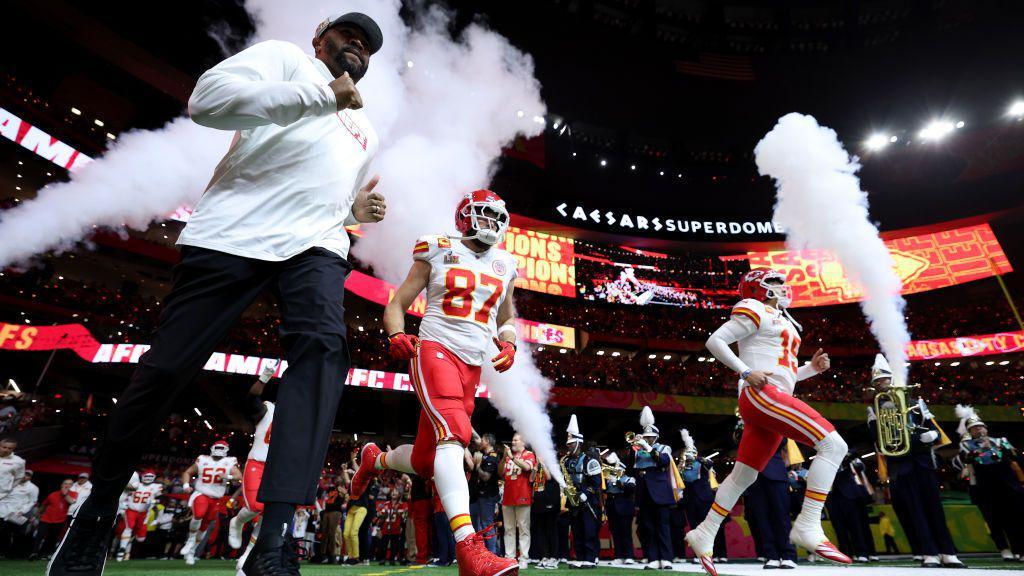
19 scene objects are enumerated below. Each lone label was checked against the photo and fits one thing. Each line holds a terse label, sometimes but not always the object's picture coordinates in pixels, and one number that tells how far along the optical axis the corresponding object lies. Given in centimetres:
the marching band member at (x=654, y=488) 780
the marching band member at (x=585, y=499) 850
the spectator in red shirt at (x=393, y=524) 1299
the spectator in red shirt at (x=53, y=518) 1001
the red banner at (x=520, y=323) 2259
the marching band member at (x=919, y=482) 636
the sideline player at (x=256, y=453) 650
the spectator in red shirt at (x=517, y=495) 888
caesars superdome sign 3103
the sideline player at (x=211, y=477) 998
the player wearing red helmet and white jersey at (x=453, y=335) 313
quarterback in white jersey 400
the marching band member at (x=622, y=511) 888
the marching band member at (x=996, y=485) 711
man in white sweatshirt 160
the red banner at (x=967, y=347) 2680
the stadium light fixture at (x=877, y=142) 2950
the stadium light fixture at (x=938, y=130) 2789
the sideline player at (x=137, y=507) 1044
